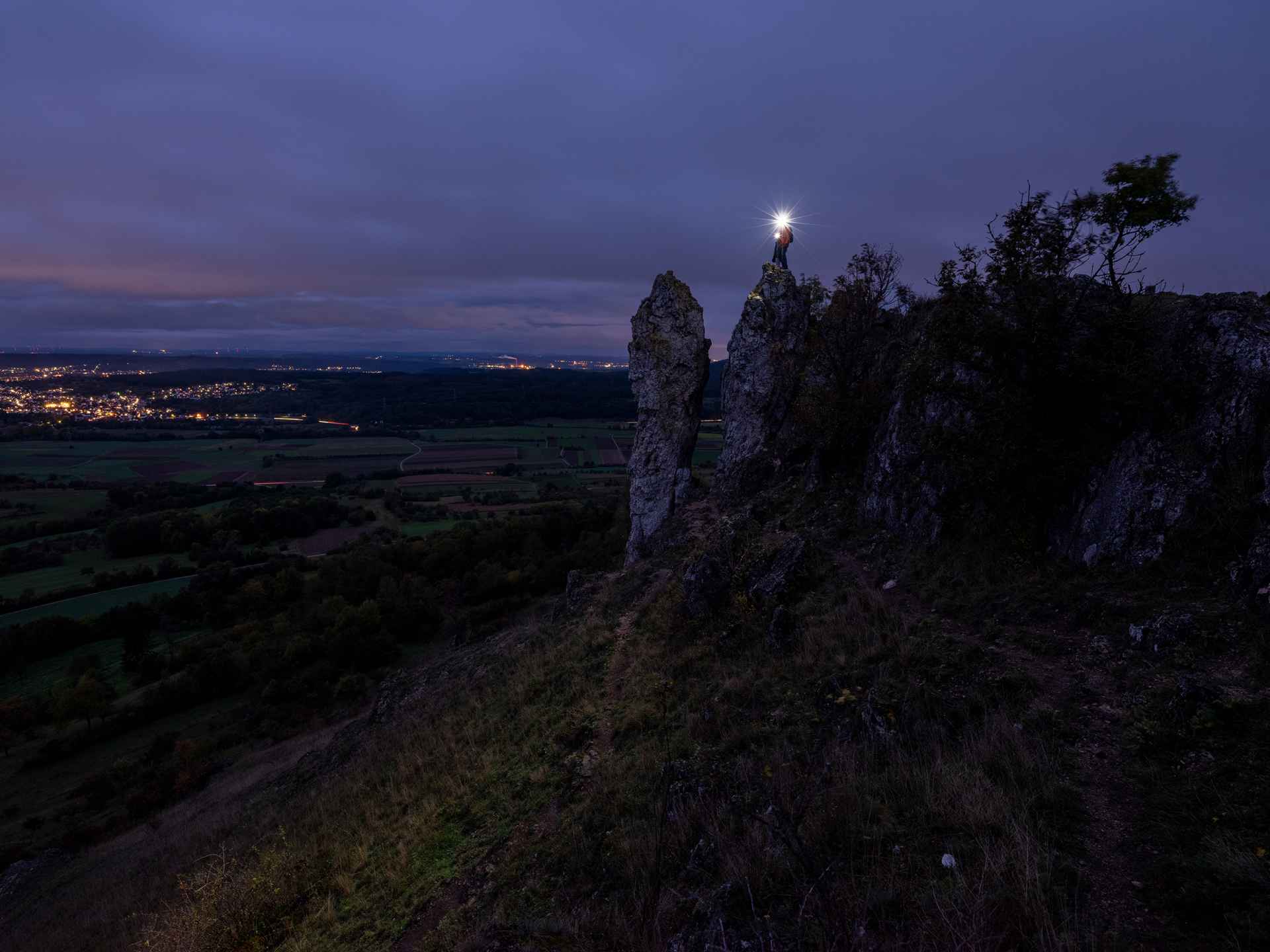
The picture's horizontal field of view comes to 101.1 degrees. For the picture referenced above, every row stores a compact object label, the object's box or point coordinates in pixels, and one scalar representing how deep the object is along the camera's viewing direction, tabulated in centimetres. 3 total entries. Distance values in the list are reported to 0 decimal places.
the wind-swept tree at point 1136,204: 1308
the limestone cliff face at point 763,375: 2984
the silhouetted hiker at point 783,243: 3058
